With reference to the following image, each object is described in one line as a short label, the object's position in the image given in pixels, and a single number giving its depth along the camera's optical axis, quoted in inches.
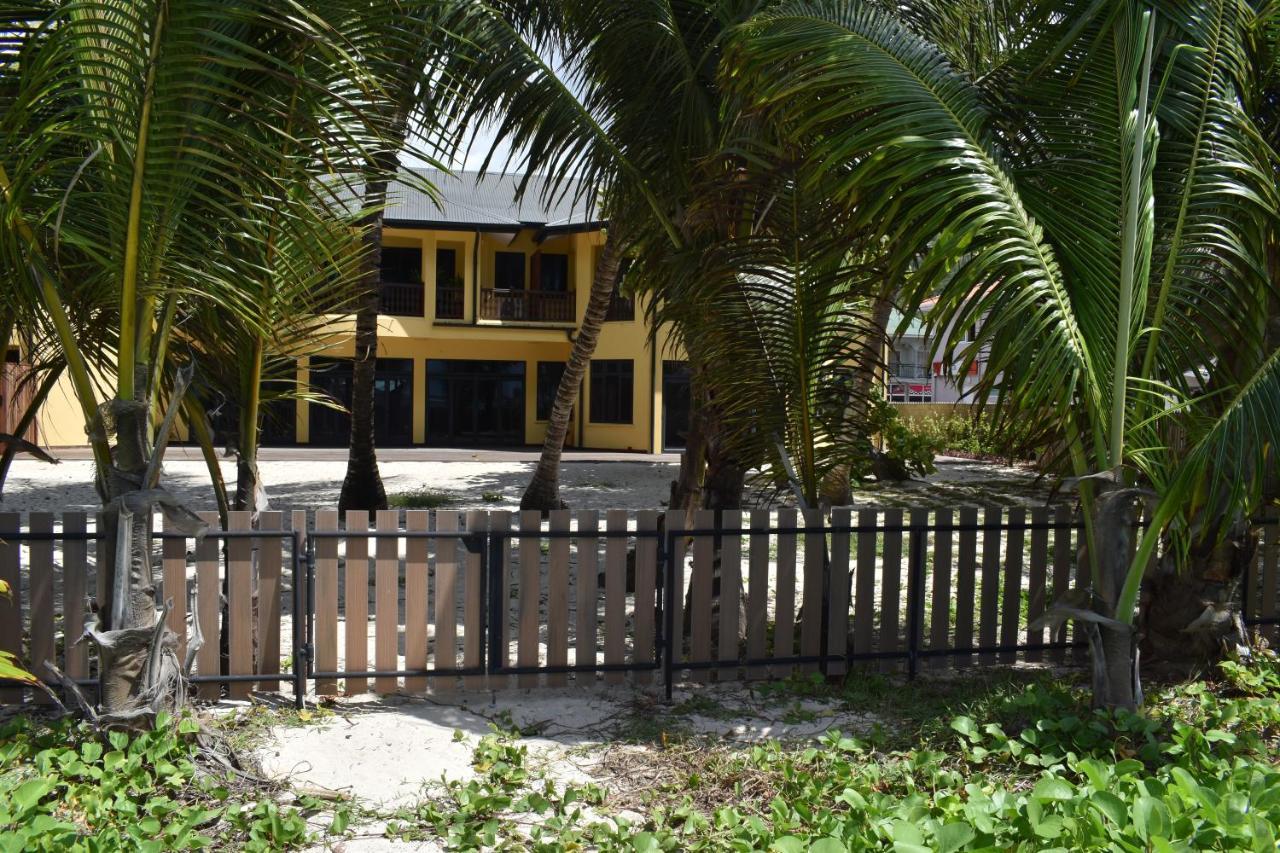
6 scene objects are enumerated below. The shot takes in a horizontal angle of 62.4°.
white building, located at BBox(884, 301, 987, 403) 1333.7
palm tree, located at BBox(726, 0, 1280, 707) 184.7
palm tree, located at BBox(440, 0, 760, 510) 276.8
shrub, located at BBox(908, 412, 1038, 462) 948.0
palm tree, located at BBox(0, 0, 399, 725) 156.1
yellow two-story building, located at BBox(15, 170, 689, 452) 1055.0
